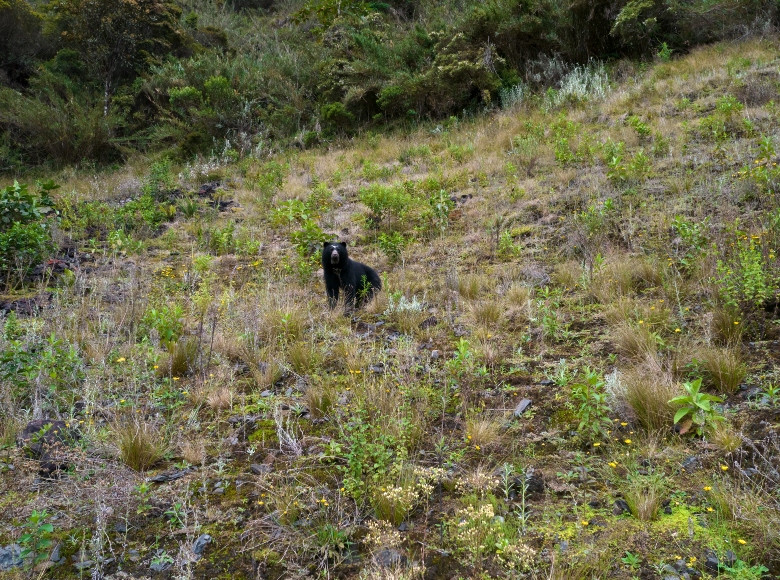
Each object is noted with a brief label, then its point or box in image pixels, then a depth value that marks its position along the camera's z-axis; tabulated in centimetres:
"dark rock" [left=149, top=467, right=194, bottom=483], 285
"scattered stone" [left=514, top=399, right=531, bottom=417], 326
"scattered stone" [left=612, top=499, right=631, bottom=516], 237
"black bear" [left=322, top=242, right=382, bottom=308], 564
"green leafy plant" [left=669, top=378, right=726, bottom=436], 265
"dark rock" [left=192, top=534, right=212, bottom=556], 238
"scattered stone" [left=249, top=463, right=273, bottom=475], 287
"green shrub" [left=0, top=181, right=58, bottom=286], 597
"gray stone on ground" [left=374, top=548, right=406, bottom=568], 222
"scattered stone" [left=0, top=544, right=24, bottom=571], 221
